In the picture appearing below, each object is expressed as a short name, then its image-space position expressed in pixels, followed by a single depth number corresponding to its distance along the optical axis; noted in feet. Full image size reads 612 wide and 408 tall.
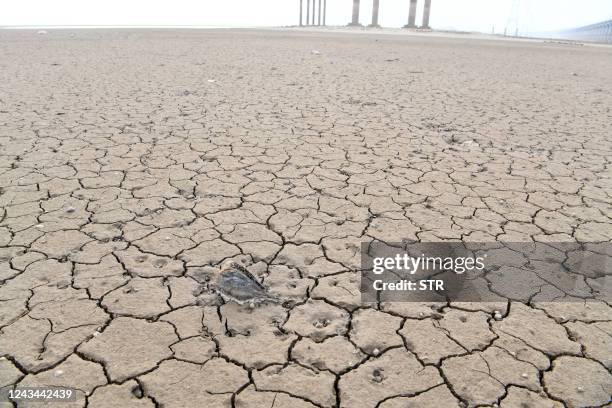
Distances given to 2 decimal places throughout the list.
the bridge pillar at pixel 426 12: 144.05
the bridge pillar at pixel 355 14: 155.11
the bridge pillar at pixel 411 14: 147.23
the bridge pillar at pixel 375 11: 151.64
